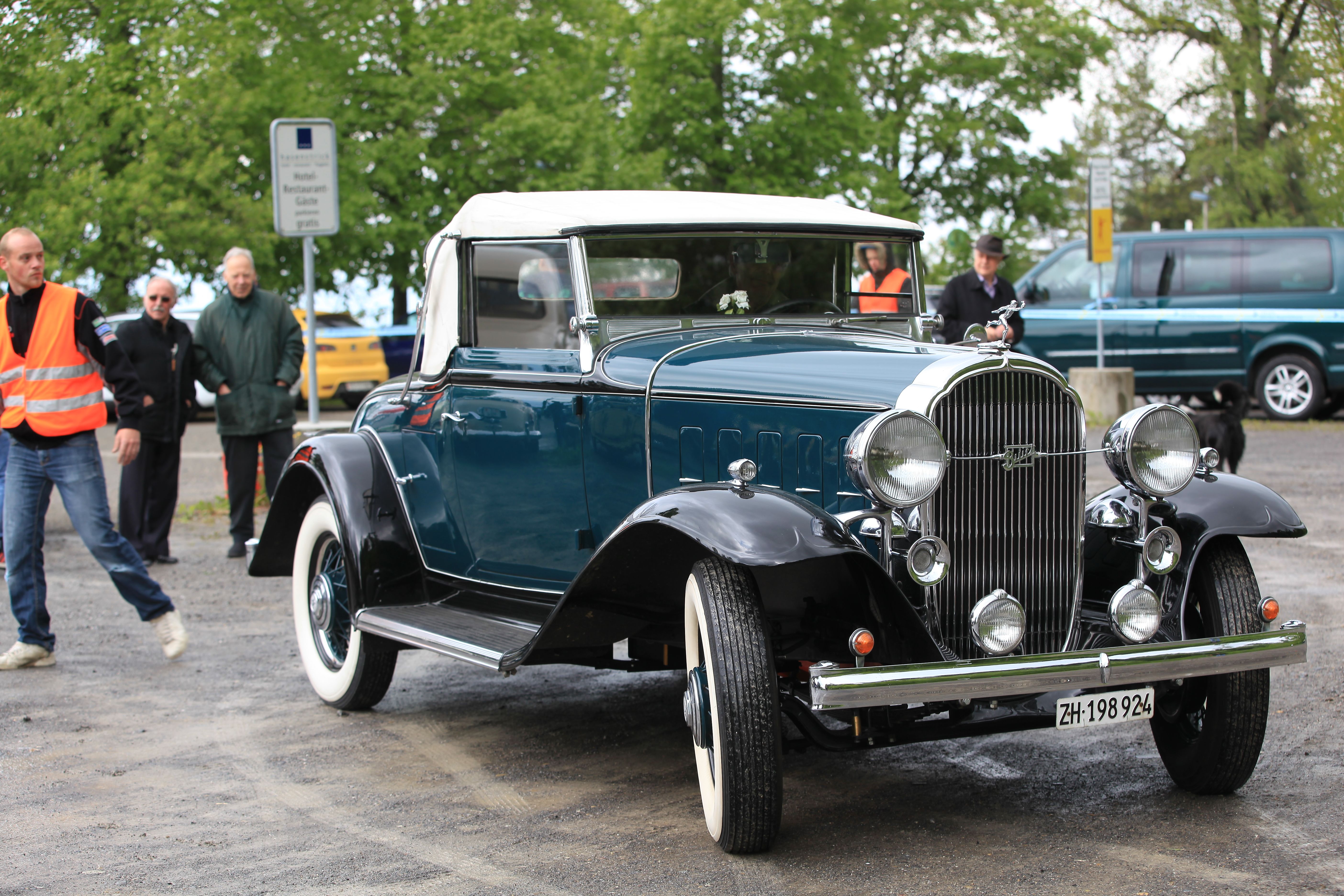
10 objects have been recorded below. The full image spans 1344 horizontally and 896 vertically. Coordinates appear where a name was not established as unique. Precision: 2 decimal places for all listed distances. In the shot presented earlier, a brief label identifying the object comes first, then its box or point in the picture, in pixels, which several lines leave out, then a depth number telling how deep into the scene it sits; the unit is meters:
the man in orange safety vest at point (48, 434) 5.84
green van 14.70
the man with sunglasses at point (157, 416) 8.59
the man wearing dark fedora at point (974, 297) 8.37
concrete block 13.76
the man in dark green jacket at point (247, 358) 8.59
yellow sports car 19.45
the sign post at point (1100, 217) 14.02
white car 17.28
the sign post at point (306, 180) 9.55
